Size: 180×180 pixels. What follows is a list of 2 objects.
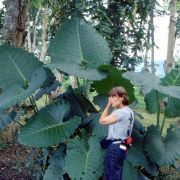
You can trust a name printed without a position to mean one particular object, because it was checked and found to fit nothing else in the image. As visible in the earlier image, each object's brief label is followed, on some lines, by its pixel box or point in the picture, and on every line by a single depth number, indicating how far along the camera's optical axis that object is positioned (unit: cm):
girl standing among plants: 305
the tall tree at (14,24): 494
